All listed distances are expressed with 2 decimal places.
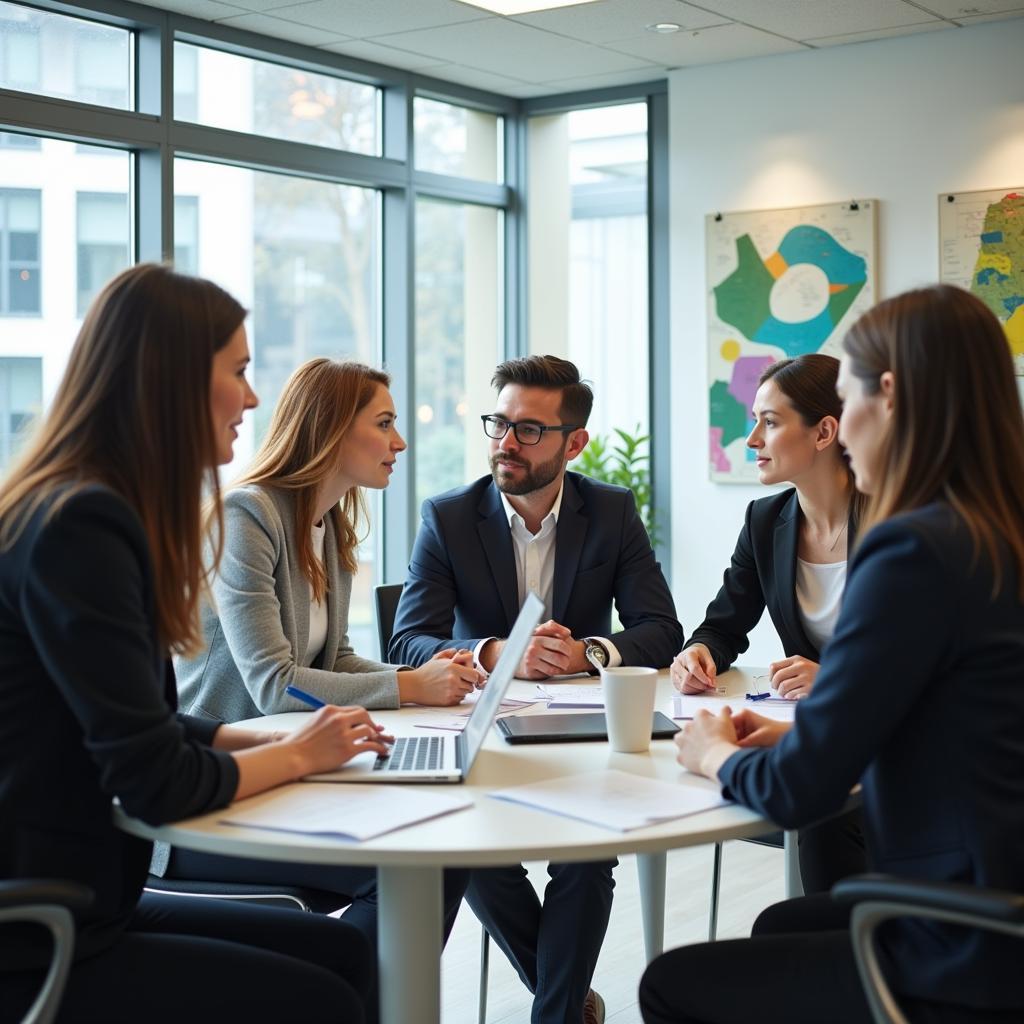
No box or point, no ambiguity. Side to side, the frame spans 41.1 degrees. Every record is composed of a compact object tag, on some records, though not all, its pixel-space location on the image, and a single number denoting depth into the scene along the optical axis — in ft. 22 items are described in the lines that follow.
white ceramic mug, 6.63
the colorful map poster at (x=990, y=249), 16.55
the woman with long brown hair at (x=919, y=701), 5.15
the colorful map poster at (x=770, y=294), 17.80
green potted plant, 19.65
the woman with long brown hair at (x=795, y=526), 9.41
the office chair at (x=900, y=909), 4.73
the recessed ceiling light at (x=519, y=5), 15.67
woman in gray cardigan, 7.97
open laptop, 6.03
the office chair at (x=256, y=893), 7.60
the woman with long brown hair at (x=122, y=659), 5.27
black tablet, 7.00
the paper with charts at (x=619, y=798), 5.51
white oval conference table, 5.16
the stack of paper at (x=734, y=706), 7.70
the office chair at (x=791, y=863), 8.45
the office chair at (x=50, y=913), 4.94
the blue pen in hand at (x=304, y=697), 7.50
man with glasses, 10.03
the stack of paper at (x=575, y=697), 8.12
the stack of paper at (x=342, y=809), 5.38
